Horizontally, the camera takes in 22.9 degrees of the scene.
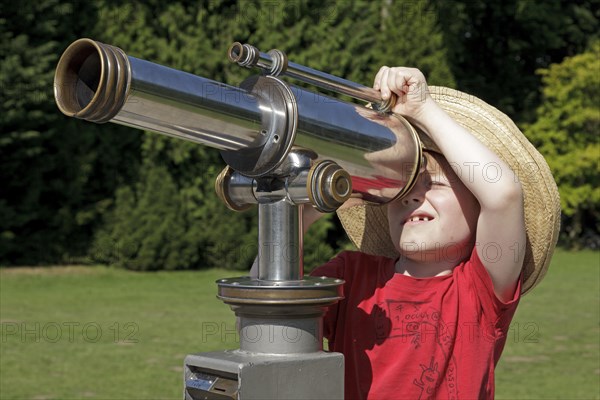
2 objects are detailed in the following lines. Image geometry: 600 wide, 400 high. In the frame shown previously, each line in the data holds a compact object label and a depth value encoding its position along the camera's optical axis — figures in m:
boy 2.09
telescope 1.69
